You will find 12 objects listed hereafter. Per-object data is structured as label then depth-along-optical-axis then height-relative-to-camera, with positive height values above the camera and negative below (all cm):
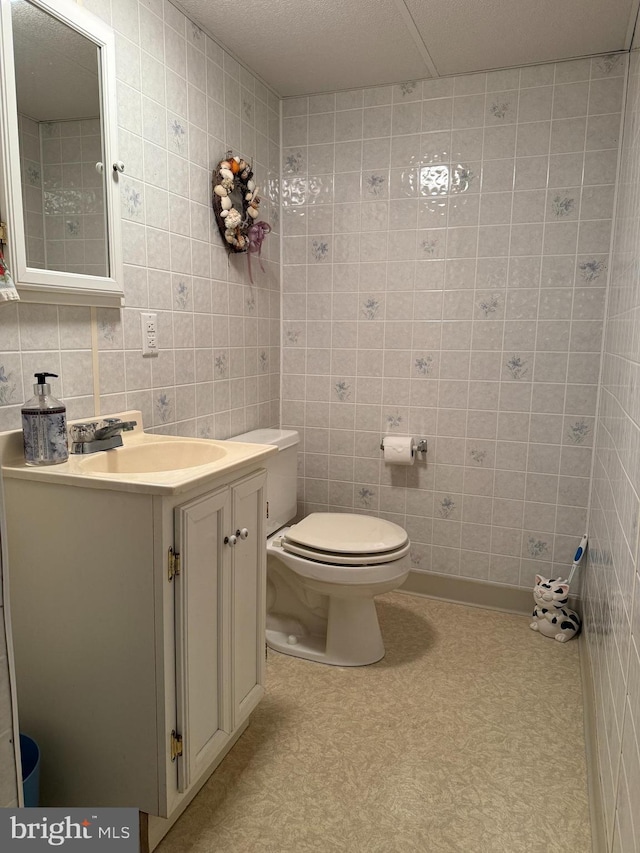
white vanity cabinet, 127 -64
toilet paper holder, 264 -44
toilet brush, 235 -80
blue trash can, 123 -91
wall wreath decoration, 215 +52
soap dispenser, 137 -20
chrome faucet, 153 -24
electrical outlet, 185 +3
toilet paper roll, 258 -44
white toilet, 204 -78
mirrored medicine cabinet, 135 +46
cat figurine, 236 -105
